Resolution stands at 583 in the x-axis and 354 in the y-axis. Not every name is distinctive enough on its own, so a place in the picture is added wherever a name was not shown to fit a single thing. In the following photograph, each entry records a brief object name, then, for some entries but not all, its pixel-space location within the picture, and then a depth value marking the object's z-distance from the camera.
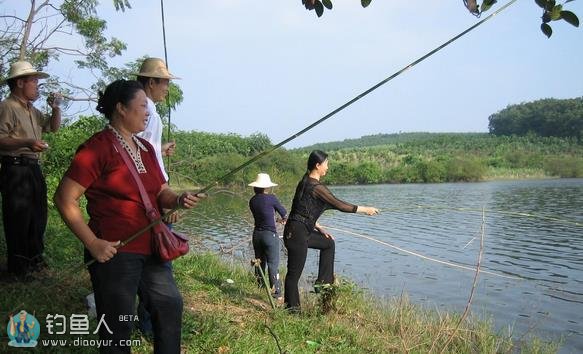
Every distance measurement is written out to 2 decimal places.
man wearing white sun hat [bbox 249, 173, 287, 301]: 6.73
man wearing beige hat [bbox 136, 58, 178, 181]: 3.56
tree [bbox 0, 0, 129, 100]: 9.69
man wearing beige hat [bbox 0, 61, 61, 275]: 4.29
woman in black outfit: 5.22
